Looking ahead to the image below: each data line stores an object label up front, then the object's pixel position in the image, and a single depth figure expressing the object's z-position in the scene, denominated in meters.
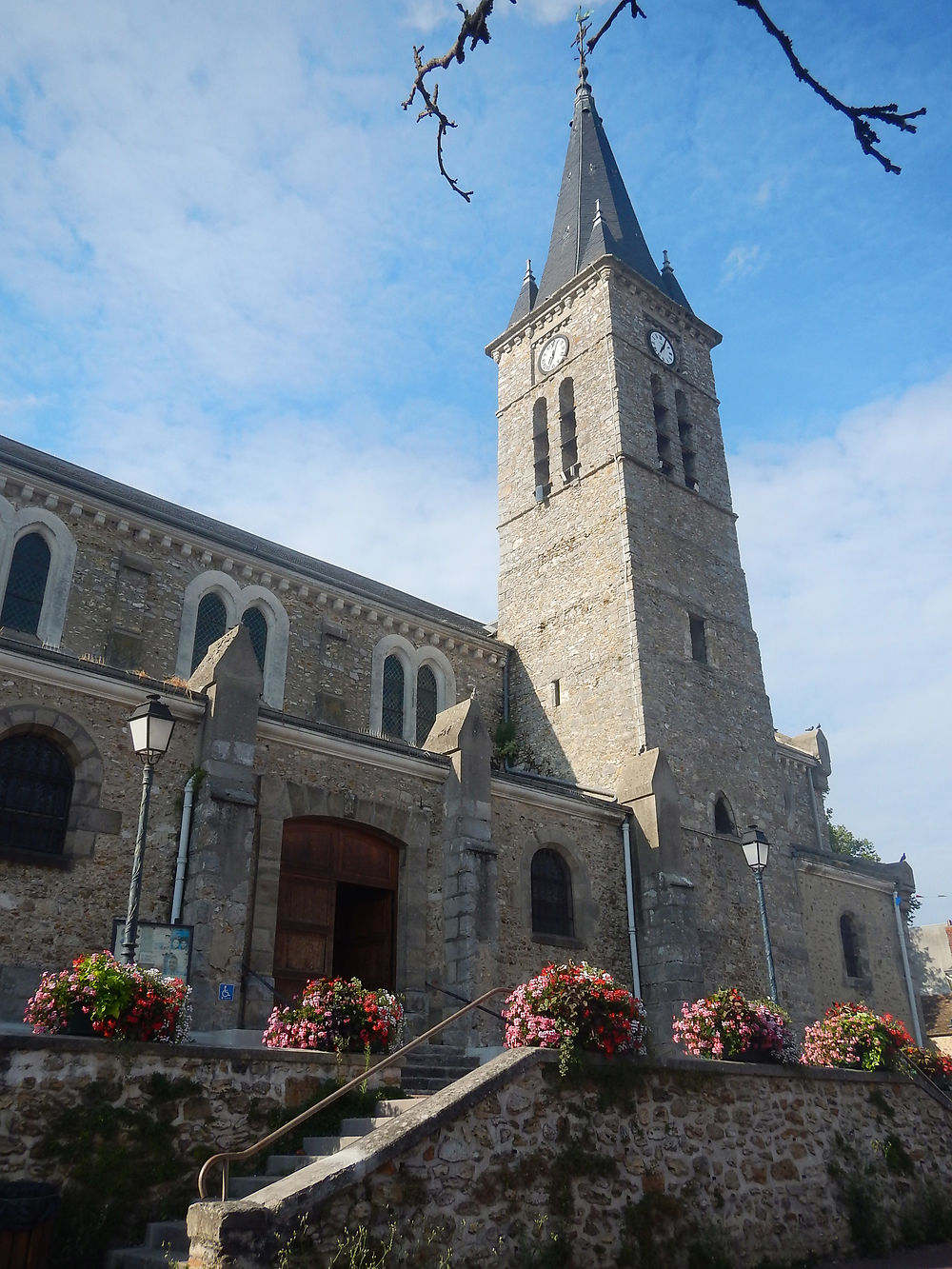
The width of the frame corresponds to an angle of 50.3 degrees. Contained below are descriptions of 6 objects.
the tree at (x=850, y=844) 42.38
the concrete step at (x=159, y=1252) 7.19
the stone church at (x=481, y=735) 12.95
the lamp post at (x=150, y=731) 10.68
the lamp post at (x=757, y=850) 15.40
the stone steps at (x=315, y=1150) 7.52
